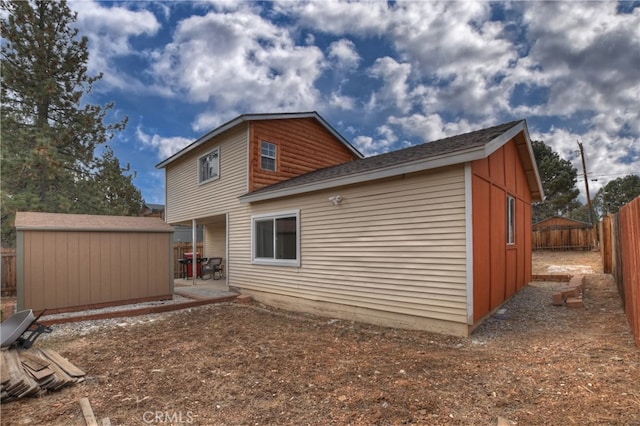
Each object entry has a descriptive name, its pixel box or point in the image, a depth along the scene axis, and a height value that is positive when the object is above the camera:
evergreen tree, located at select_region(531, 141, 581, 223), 27.38 +4.35
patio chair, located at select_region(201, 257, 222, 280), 13.42 -1.64
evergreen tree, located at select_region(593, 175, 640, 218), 41.24 +4.57
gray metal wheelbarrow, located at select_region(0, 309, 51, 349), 4.46 -1.44
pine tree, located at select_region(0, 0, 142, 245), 12.10 +4.61
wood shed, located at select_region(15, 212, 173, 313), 7.02 -0.76
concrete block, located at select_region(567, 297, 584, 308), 6.55 -1.57
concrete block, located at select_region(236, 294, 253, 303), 9.07 -2.00
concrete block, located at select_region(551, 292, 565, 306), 6.80 -1.54
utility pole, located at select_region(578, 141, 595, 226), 25.03 +4.25
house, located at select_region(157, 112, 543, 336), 5.25 +0.12
